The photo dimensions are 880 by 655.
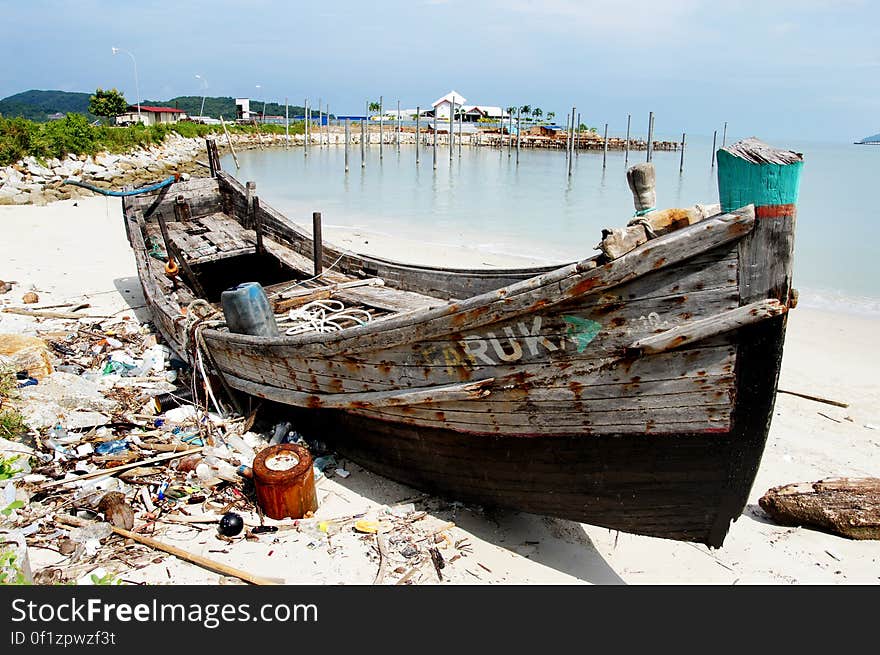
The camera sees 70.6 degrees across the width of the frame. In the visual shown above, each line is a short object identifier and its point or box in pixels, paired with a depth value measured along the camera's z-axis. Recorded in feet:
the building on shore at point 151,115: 180.02
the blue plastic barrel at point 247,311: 17.30
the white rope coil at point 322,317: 18.39
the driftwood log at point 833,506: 14.66
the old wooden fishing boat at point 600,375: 10.00
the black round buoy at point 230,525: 13.56
